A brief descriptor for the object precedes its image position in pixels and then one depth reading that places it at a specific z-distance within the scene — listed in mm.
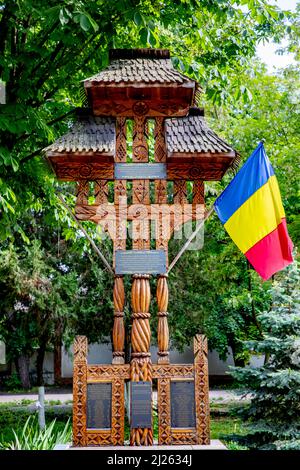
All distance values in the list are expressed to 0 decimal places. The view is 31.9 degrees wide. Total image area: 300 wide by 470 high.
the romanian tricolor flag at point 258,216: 6629
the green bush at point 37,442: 6207
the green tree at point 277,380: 8336
